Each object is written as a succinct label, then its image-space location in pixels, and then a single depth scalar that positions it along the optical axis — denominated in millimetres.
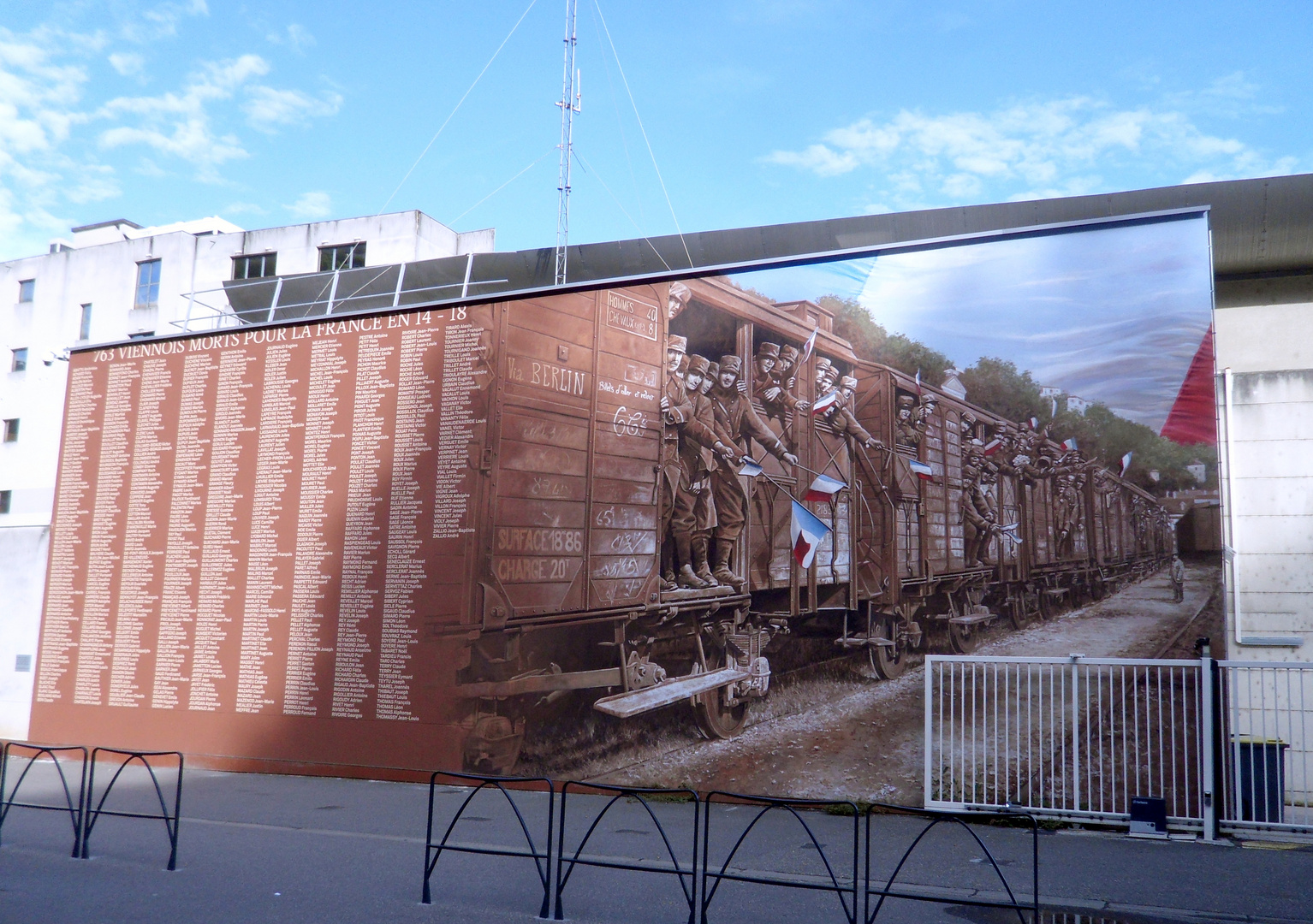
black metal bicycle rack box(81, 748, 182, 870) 7580
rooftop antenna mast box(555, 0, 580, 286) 14664
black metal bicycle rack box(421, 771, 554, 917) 6305
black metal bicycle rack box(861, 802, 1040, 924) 5315
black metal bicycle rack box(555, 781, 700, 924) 5918
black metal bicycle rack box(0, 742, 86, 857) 8062
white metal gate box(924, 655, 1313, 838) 8820
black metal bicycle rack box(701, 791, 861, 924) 5582
